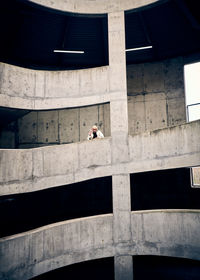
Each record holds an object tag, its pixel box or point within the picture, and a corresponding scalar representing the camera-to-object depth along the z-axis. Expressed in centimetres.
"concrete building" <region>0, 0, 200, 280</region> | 868
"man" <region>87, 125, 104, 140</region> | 989
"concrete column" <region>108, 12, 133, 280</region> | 959
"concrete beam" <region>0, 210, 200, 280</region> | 805
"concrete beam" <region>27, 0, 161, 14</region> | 1014
